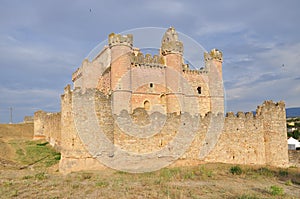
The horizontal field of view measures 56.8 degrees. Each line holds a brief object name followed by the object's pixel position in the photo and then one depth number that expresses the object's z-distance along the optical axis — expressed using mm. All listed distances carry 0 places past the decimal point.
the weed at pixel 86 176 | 9872
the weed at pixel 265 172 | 11808
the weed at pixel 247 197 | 6820
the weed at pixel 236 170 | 11722
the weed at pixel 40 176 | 9566
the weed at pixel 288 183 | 9952
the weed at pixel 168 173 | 10227
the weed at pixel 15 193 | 6961
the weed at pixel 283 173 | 12312
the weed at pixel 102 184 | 8258
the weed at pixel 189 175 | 10417
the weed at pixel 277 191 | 7680
